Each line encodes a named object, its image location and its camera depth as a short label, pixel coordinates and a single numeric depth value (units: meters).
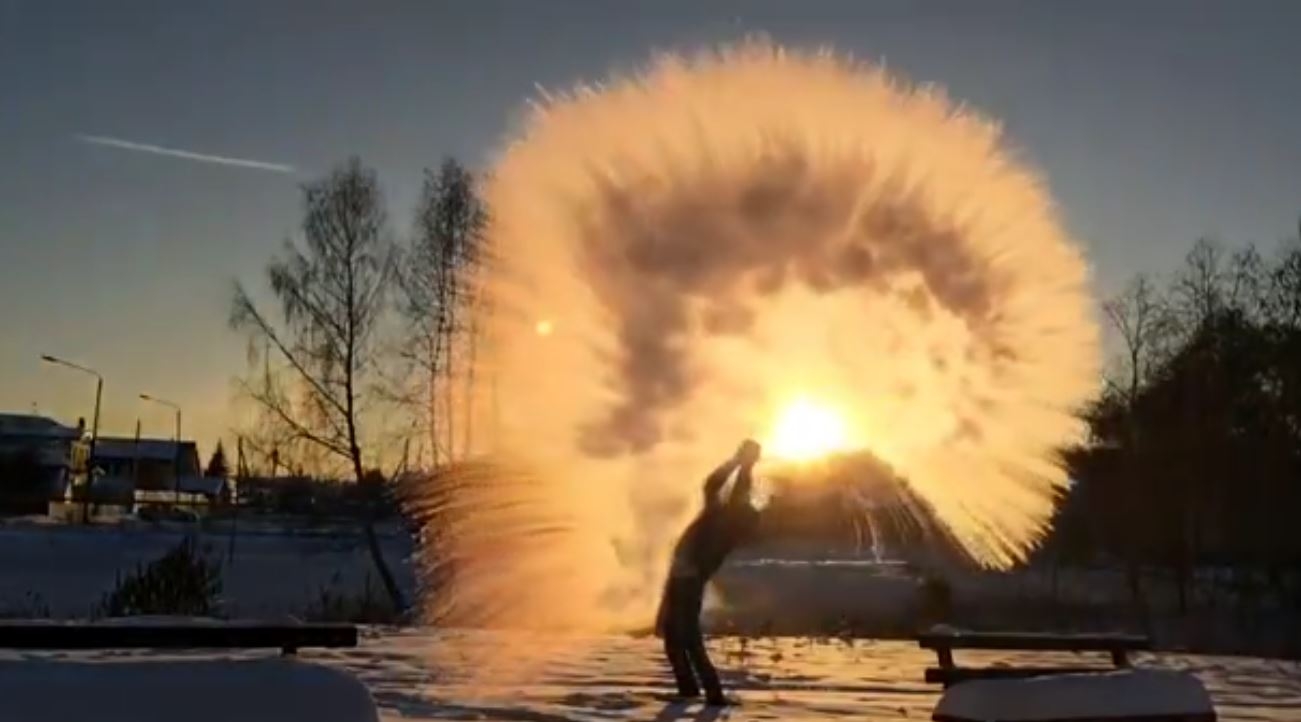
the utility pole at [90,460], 56.20
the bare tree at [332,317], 30.73
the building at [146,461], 112.94
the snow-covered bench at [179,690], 6.77
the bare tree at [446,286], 29.34
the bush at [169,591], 20.52
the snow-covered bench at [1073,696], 8.87
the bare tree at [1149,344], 41.53
